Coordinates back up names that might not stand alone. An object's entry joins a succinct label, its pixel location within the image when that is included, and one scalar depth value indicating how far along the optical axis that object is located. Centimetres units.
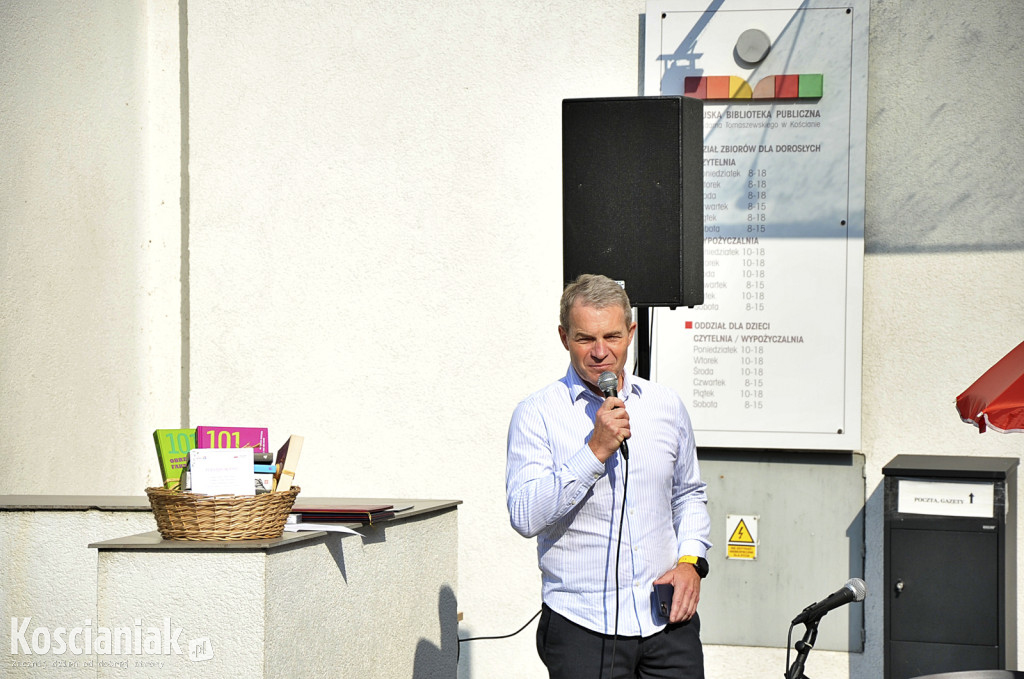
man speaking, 505
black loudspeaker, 677
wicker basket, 531
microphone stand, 470
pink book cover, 575
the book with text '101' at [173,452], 564
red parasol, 486
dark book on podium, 639
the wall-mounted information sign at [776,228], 914
